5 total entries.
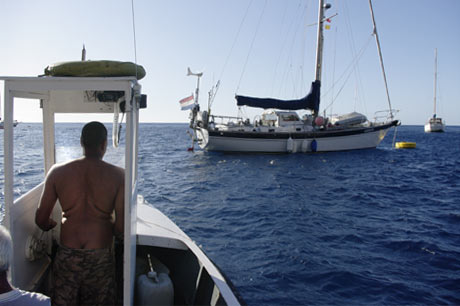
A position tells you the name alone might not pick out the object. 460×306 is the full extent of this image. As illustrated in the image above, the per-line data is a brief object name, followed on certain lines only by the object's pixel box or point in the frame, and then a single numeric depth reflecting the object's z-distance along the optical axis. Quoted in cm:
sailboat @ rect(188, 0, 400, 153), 2555
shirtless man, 244
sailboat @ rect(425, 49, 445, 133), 8157
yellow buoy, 3696
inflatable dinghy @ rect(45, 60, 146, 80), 227
